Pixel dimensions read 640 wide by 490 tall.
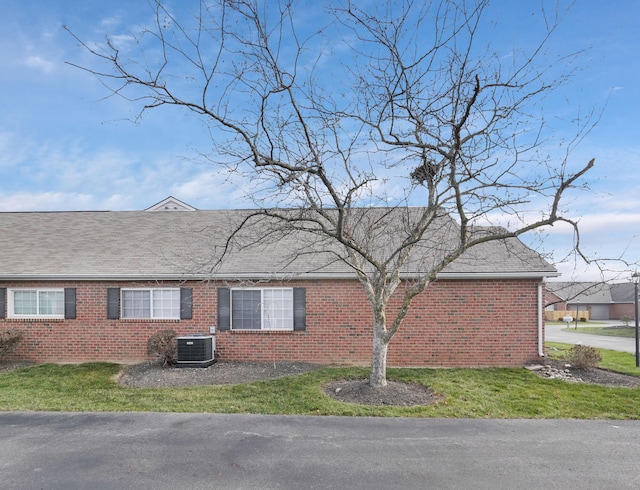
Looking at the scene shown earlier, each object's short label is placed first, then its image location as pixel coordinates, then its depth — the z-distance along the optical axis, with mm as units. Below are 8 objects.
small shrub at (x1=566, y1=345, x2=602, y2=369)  10914
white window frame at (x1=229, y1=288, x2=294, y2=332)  11961
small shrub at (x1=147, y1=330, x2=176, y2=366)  11188
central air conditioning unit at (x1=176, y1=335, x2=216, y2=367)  11047
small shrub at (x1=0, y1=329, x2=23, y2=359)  11609
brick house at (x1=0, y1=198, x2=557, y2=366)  11500
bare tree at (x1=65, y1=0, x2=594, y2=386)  7406
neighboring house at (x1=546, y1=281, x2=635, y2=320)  50500
